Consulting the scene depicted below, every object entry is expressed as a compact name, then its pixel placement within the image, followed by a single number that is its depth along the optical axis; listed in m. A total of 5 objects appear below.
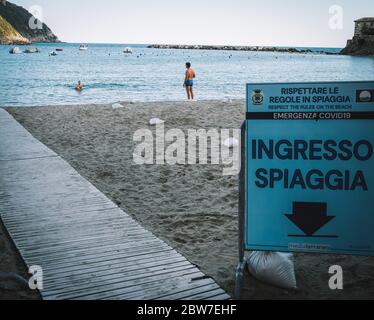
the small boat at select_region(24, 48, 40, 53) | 132.01
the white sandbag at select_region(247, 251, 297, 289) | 3.52
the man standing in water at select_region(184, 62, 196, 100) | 19.62
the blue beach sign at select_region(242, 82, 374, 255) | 3.05
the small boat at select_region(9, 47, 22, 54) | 119.56
